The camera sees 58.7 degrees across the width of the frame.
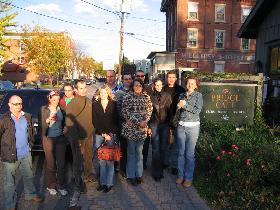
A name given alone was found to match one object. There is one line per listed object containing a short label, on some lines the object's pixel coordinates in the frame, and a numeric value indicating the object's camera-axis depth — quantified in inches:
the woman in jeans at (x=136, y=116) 174.6
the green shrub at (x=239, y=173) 143.2
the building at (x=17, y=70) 1529.4
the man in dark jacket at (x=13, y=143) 145.9
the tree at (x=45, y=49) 1362.8
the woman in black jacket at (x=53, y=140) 168.9
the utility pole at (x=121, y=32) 1025.1
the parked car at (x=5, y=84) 726.1
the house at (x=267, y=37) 319.2
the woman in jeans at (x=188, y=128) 175.7
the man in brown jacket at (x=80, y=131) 157.0
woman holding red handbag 172.1
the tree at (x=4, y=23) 682.1
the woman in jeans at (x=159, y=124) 186.8
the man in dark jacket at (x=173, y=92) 195.2
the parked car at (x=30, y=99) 231.8
